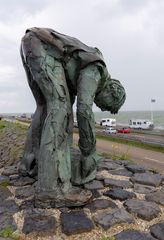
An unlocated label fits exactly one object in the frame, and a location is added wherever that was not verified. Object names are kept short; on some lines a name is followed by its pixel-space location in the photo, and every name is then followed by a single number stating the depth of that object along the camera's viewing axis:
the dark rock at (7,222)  2.76
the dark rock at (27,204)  3.15
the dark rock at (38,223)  2.70
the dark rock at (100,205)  3.18
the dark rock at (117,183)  3.89
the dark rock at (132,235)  2.58
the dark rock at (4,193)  3.50
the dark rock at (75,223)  2.70
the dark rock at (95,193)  3.52
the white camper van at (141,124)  48.03
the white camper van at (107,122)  52.29
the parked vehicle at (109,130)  32.83
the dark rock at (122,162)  5.32
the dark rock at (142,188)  3.72
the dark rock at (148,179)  4.09
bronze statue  3.15
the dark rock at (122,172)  4.51
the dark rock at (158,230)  2.62
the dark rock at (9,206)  3.10
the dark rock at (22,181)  3.89
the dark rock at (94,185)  3.76
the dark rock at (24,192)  3.47
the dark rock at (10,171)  4.45
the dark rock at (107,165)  4.84
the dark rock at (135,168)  4.78
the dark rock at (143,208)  2.99
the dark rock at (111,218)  2.83
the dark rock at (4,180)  3.99
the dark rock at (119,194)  3.46
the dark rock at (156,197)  3.39
